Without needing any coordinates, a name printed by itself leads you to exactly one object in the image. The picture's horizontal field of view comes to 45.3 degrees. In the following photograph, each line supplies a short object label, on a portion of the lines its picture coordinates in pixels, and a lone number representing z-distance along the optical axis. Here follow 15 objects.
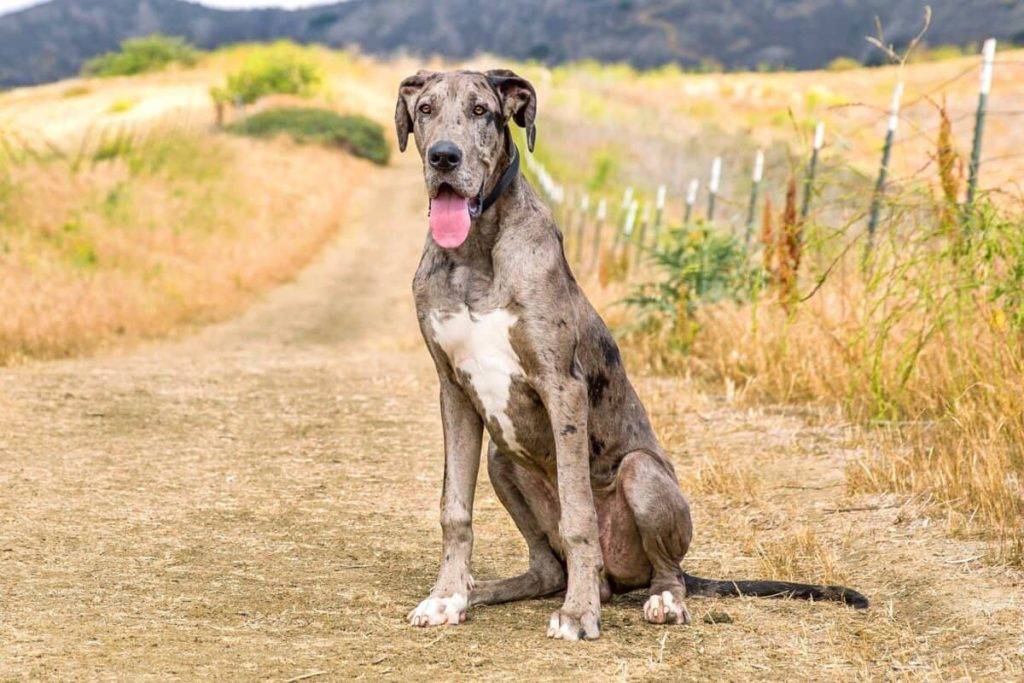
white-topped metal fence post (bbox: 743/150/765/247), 12.74
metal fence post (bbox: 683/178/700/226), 14.07
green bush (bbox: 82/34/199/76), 61.53
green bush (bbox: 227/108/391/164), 36.91
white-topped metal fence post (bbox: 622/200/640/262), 13.87
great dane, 4.20
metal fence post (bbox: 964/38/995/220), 8.75
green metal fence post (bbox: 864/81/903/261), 9.97
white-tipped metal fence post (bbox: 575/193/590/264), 20.02
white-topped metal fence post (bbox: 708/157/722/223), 12.49
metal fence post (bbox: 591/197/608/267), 18.55
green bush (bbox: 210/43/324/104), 48.25
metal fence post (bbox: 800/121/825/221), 11.17
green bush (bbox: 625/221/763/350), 10.34
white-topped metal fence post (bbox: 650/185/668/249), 11.45
